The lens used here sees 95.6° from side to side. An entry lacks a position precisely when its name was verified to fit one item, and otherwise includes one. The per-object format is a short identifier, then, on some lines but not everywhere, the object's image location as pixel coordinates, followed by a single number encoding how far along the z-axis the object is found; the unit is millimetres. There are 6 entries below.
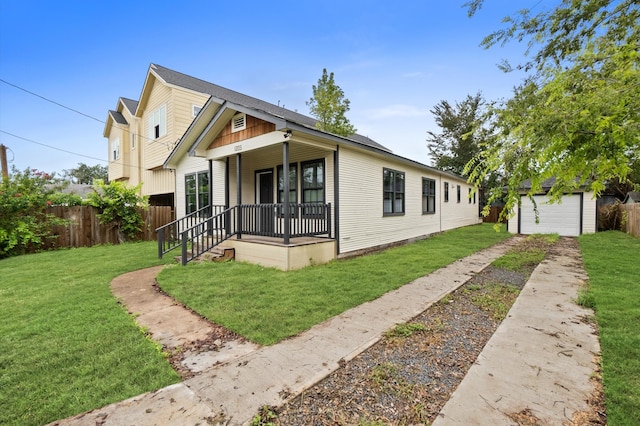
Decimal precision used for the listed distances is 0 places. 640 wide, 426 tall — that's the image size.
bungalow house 7426
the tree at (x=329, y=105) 13469
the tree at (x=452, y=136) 27803
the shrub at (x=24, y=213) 9258
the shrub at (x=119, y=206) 11487
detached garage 13789
